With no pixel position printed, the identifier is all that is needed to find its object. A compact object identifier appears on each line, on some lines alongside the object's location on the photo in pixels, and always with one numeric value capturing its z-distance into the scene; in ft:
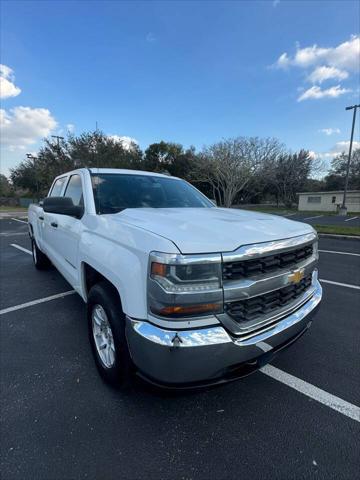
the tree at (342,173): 146.51
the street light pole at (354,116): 71.58
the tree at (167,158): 138.92
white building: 116.06
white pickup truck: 5.08
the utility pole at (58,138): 78.02
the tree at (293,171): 139.85
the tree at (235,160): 100.63
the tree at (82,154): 72.74
